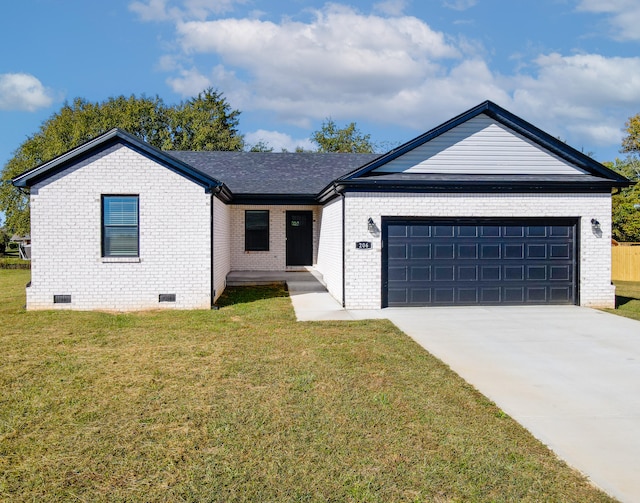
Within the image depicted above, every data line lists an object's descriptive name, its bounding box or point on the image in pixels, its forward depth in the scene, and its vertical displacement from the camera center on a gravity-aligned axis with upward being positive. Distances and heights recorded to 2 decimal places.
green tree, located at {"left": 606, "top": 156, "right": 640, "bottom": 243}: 31.88 +2.92
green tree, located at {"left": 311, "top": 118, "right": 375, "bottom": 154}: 48.62 +11.40
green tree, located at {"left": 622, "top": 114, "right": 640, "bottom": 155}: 33.94 +8.12
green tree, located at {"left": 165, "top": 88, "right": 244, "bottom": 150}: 41.91 +11.49
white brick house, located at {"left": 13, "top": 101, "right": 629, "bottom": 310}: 11.65 +0.68
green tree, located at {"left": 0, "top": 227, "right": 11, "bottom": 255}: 40.54 +0.96
